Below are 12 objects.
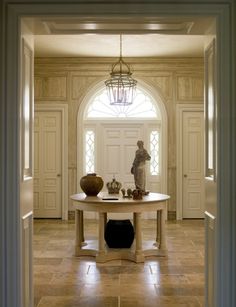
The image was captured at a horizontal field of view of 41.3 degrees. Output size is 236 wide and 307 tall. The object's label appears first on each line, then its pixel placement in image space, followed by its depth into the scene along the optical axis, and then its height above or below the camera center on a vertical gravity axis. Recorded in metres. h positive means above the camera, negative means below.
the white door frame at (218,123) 1.95 +0.21
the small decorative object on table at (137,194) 3.95 -0.48
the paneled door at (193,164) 6.44 -0.16
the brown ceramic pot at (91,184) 4.18 -0.38
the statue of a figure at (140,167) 4.15 -0.15
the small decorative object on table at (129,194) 4.10 -0.50
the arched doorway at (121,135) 6.40 +0.42
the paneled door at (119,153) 6.45 +0.06
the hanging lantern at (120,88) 4.69 +1.03
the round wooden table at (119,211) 3.82 -0.78
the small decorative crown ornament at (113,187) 4.40 -0.44
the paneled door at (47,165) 6.45 -0.20
